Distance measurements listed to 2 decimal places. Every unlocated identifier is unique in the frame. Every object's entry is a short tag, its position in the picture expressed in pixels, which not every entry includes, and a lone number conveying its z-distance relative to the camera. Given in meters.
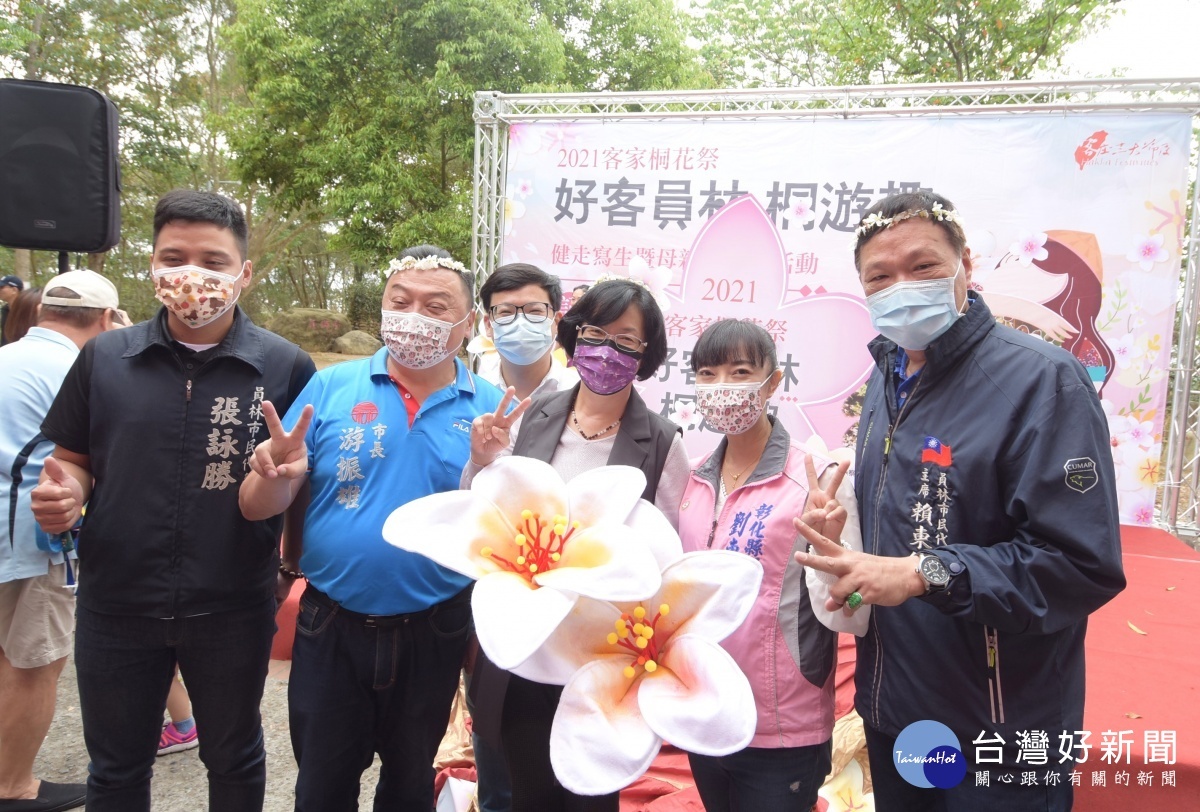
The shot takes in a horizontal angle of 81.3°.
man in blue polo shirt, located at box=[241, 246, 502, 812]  1.81
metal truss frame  4.34
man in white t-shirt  2.66
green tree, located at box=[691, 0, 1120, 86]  8.41
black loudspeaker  3.09
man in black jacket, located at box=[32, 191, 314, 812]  1.86
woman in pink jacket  1.55
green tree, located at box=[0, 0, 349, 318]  12.12
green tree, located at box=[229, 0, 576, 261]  9.55
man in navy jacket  1.31
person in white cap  2.51
